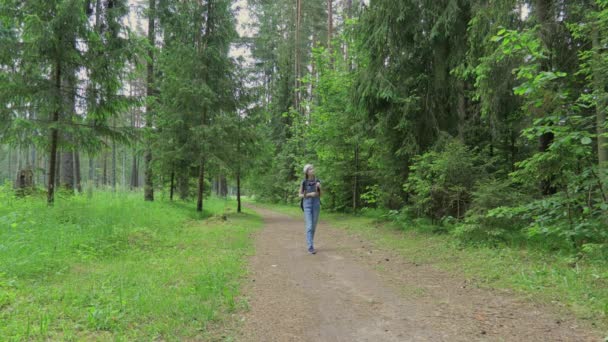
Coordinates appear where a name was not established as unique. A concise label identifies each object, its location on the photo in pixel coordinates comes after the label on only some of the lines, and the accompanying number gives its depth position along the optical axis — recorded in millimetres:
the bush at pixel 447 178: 8008
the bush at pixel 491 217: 6742
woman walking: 7582
